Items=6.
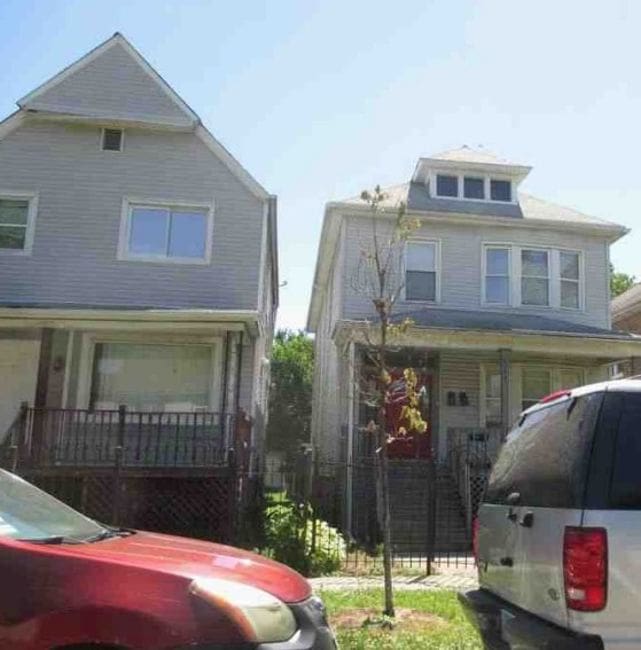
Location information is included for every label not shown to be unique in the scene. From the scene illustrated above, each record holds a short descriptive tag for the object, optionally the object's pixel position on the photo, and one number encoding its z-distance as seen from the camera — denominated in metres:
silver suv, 3.33
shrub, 9.41
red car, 3.02
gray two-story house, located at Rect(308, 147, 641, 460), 16.09
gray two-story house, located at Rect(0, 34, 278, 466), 13.40
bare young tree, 7.08
